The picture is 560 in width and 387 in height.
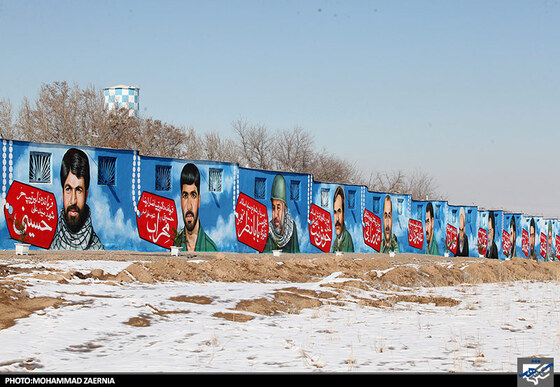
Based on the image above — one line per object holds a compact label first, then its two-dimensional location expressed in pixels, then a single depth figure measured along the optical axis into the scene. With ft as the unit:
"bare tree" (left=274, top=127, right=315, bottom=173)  220.64
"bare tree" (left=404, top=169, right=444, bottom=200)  305.90
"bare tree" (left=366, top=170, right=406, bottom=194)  256.32
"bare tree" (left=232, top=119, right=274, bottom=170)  218.59
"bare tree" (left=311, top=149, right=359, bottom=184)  223.71
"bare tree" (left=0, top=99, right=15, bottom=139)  154.39
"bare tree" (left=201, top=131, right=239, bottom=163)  216.54
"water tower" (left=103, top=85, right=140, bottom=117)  184.03
